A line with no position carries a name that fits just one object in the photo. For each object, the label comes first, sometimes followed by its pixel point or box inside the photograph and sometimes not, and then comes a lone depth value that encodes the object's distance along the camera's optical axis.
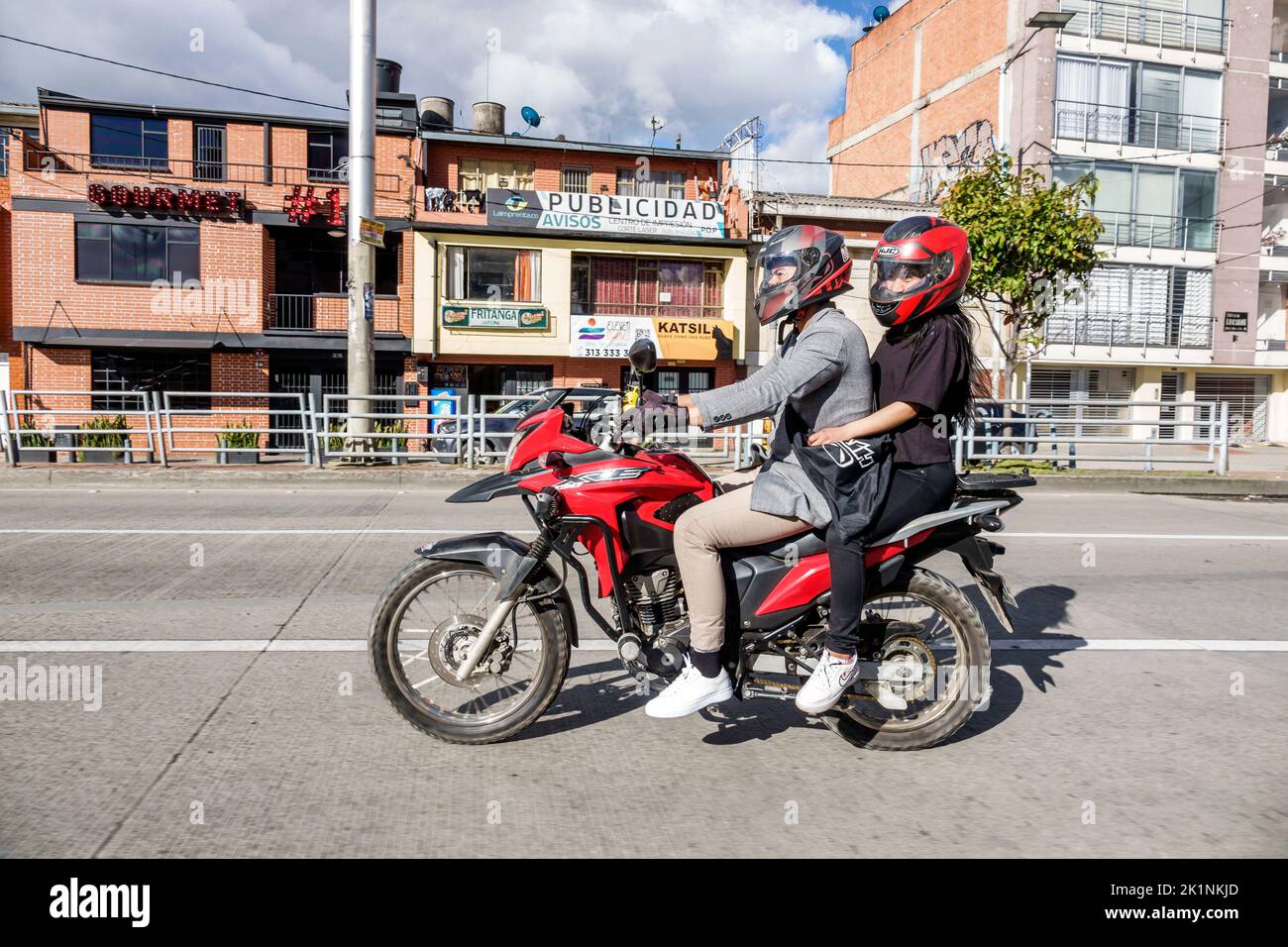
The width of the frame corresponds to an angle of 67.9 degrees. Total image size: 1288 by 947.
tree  17.98
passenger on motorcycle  3.49
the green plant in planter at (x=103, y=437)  19.09
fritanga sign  29.42
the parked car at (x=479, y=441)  16.45
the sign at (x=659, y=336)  29.98
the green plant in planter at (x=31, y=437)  16.47
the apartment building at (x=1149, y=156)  31.47
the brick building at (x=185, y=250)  28.17
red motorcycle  3.55
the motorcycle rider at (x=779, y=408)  3.43
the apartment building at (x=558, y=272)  29.48
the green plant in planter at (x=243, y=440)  19.22
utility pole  17.08
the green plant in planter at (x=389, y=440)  16.41
